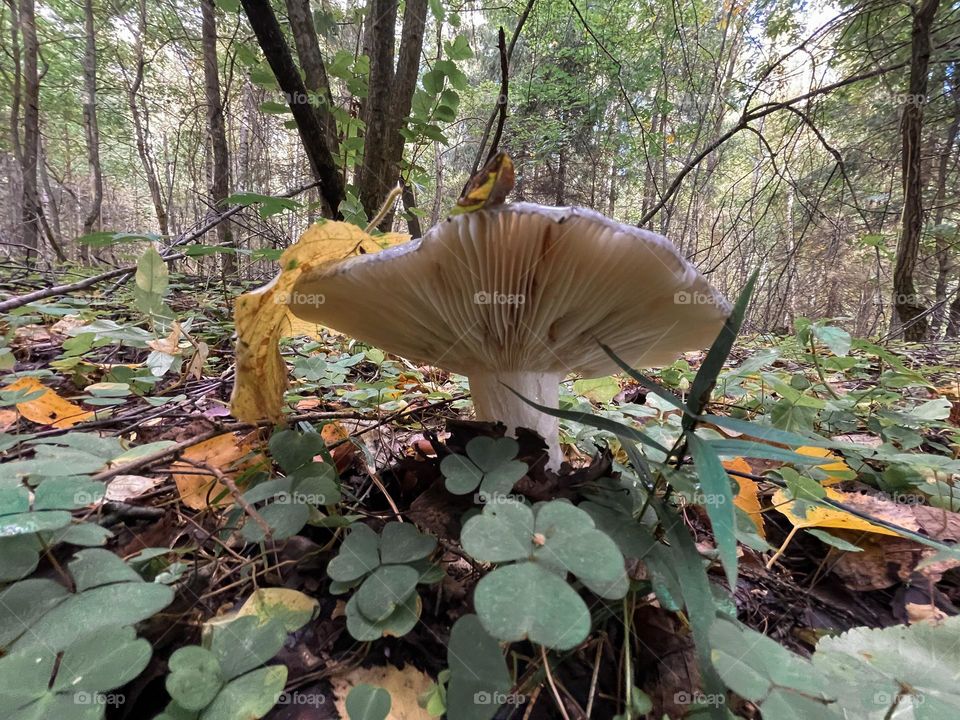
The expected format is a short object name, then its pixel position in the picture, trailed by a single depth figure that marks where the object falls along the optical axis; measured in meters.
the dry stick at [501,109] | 0.34
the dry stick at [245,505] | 0.10
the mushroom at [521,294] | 0.10
